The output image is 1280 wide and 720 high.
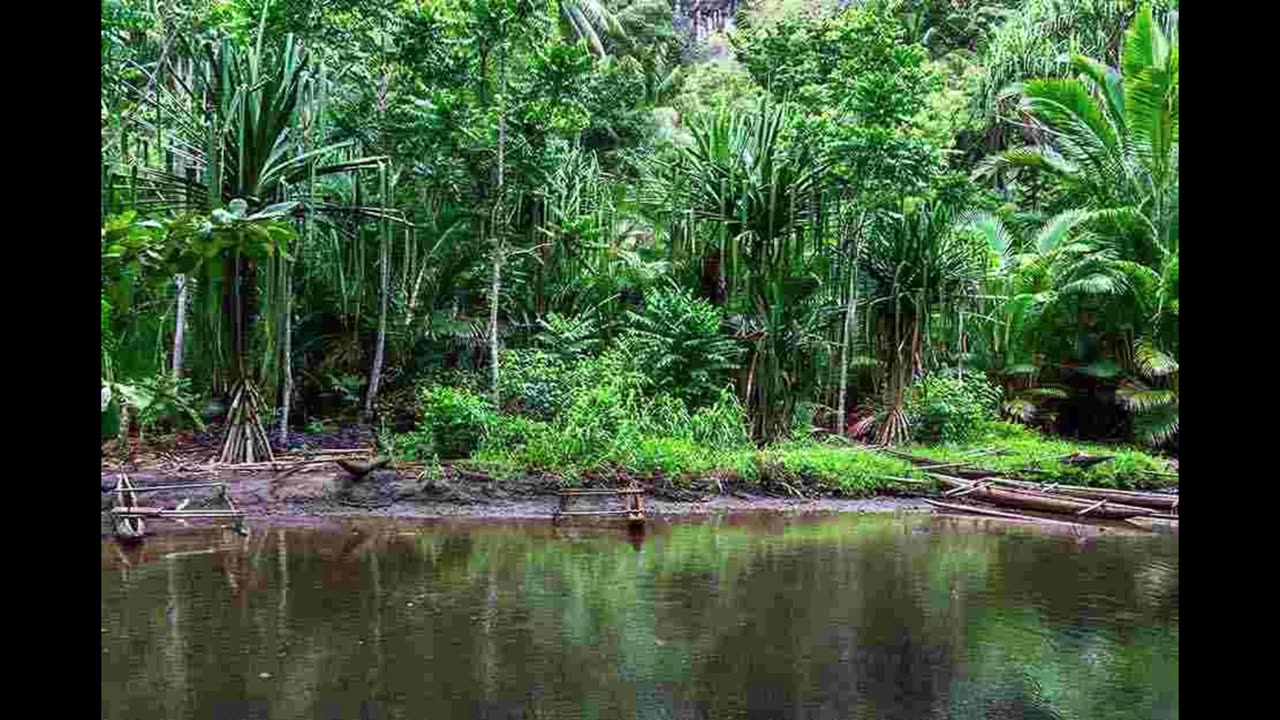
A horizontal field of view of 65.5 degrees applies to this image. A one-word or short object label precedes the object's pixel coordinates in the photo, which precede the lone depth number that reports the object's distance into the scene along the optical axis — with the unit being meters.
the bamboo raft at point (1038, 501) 11.44
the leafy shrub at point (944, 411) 14.96
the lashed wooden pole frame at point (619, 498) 10.84
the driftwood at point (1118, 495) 11.47
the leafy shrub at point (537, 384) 13.63
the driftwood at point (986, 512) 11.54
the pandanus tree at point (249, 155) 12.07
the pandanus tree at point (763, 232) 14.62
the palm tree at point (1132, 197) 15.53
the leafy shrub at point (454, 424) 12.62
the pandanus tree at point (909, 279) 14.88
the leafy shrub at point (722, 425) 13.52
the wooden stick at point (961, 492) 12.39
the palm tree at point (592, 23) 23.65
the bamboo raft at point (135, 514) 9.40
